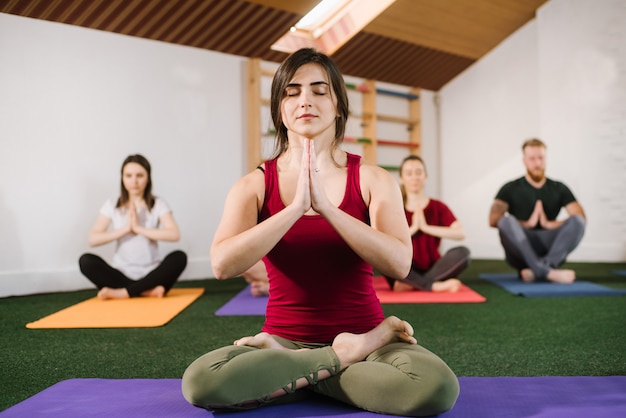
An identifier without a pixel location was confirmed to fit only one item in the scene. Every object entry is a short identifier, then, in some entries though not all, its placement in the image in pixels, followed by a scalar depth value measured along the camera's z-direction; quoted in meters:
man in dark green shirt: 3.85
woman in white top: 3.48
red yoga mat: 3.20
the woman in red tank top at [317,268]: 1.28
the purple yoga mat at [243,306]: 2.88
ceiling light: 5.18
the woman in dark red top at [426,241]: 3.48
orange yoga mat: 2.64
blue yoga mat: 3.37
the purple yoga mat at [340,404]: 1.32
